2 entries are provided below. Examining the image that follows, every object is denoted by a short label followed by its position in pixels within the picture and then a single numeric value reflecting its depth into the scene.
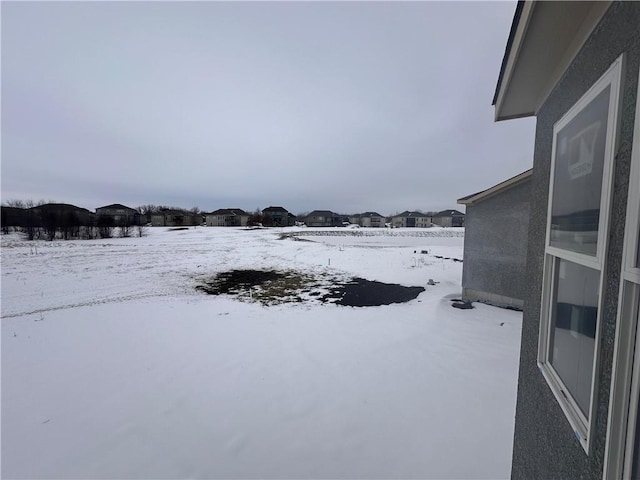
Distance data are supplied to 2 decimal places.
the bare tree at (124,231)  34.38
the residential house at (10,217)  37.12
